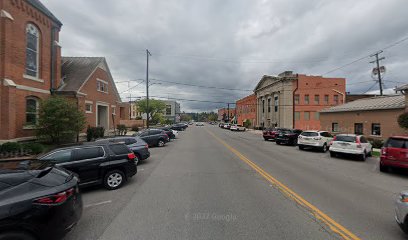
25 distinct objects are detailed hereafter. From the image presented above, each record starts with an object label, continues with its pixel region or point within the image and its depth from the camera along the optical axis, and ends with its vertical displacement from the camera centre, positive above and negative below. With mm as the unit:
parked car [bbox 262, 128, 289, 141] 24478 -1777
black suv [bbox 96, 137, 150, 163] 10166 -1429
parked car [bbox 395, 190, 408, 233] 3527 -1615
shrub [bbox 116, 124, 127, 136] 28122 -1473
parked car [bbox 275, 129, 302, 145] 19562 -1697
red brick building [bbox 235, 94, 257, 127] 66669 +3882
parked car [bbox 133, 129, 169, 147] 17594 -1605
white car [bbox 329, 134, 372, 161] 12016 -1582
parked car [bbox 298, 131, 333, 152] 15470 -1590
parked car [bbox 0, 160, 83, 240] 2791 -1279
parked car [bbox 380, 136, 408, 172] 8281 -1401
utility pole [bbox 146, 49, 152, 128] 29034 +6823
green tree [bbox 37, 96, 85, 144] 13547 -122
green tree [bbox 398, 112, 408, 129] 15633 +12
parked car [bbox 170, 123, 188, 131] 43656 -1847
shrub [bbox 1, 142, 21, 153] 11089 -1611
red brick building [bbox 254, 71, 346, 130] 42875 +5029
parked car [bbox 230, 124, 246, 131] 51103 -2227
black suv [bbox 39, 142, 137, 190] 6023 -1372
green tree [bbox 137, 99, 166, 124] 59362 +3213
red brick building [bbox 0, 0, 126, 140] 12798 +4139
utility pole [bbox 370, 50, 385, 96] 25016 +6379
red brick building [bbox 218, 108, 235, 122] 128925 +3977
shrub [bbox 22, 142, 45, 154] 11523 -1724
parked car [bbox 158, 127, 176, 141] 23478 -1794
